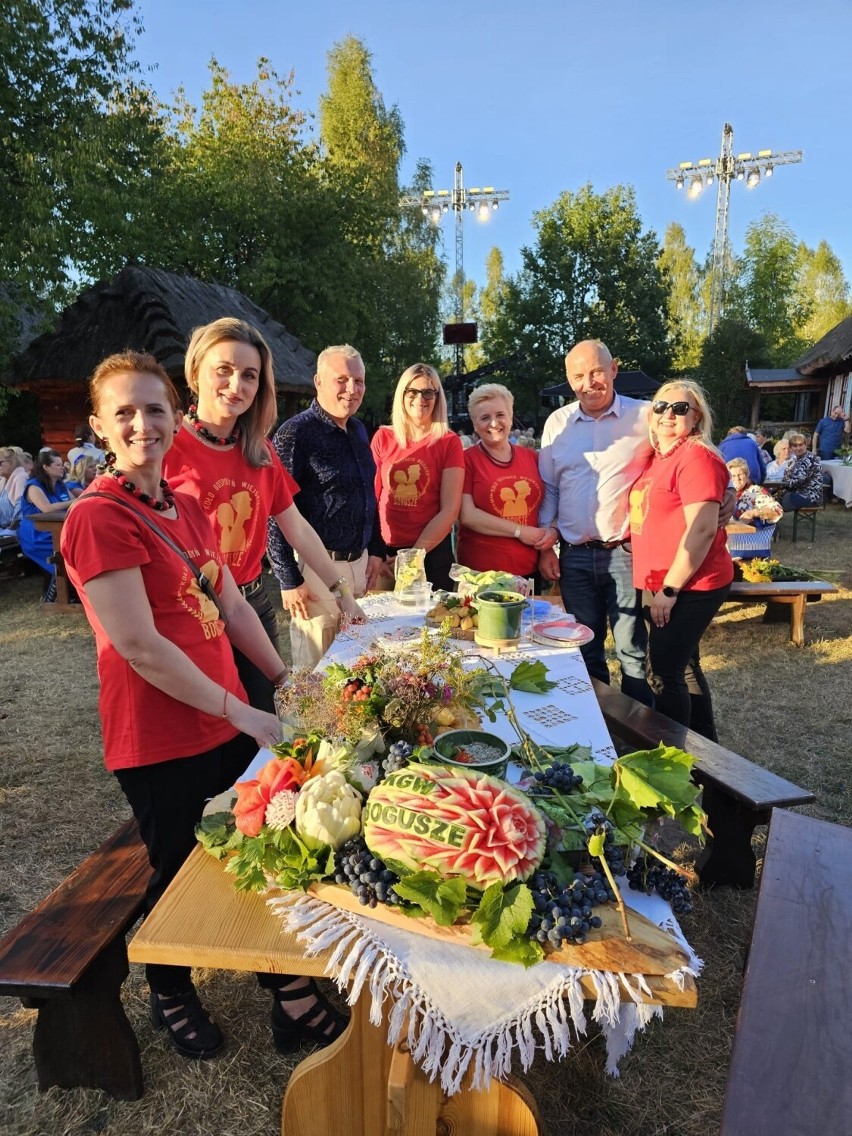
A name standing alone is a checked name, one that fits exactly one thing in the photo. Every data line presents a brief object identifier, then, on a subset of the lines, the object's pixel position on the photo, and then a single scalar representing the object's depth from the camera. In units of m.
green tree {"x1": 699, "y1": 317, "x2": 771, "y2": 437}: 25.83
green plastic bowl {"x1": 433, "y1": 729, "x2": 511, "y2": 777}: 1.48
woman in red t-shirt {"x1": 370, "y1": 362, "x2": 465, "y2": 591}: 3.78
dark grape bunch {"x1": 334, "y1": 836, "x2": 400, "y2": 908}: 1.18
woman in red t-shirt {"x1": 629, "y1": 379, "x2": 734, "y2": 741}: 3.05
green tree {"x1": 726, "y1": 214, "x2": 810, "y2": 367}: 36.38
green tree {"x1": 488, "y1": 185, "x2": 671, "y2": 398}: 29.69
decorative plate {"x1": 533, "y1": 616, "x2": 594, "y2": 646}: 2.81
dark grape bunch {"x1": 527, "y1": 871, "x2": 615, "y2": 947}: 1.08
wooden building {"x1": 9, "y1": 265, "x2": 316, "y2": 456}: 11.44
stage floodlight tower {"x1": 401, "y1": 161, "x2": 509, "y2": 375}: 31.06
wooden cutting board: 1.08
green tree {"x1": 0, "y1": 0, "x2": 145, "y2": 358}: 11.12
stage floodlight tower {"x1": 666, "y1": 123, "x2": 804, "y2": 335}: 30.30
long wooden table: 1.16
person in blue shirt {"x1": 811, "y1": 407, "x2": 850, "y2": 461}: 16.95
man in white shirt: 3.62
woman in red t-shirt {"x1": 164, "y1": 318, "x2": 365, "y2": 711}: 2.42
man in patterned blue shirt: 3.31
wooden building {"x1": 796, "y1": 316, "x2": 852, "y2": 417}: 21.06
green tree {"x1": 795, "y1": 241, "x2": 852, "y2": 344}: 40.78
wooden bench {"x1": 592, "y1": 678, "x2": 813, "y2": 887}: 2.47
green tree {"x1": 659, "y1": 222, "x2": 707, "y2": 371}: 46.41
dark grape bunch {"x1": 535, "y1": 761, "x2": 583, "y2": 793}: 1.42
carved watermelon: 1.12
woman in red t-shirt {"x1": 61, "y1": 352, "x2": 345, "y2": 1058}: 1.59
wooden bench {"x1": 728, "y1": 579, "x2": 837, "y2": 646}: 5.87
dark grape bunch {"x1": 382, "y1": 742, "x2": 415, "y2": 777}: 1.39
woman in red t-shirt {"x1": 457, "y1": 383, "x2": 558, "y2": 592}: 3.75
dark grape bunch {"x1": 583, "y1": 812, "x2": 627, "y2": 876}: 1.19
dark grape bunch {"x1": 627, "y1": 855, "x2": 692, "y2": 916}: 1.21
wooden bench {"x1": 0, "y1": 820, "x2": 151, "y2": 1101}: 1.79
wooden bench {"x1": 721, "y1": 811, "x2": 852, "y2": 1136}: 1.22
